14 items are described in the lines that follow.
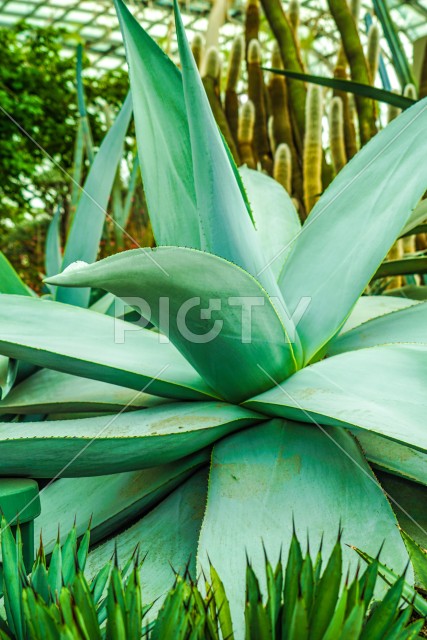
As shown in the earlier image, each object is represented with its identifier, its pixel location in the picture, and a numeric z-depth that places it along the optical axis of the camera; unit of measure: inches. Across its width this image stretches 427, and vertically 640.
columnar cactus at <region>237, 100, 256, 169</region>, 75.8
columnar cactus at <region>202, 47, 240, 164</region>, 76.9
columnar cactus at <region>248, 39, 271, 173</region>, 84.5
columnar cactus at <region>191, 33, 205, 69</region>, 85.9
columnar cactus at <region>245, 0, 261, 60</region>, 90.4
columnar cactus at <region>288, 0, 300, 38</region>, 89.5
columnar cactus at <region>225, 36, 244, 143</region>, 84.8
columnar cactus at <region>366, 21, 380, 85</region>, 79.4
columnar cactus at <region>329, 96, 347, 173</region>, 72.5
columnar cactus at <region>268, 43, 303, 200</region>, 80.0
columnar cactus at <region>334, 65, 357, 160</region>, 78.4
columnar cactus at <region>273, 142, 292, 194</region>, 71.1
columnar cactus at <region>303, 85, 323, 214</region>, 68.3
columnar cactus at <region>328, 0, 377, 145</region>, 71.6
